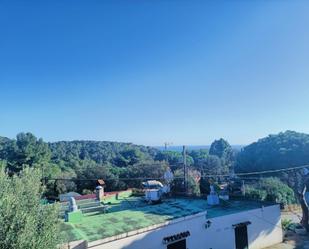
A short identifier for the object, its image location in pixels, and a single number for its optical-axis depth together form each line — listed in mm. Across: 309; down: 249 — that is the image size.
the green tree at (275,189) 33594
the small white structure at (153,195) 18844
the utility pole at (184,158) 24589
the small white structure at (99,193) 22469
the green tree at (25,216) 8900
